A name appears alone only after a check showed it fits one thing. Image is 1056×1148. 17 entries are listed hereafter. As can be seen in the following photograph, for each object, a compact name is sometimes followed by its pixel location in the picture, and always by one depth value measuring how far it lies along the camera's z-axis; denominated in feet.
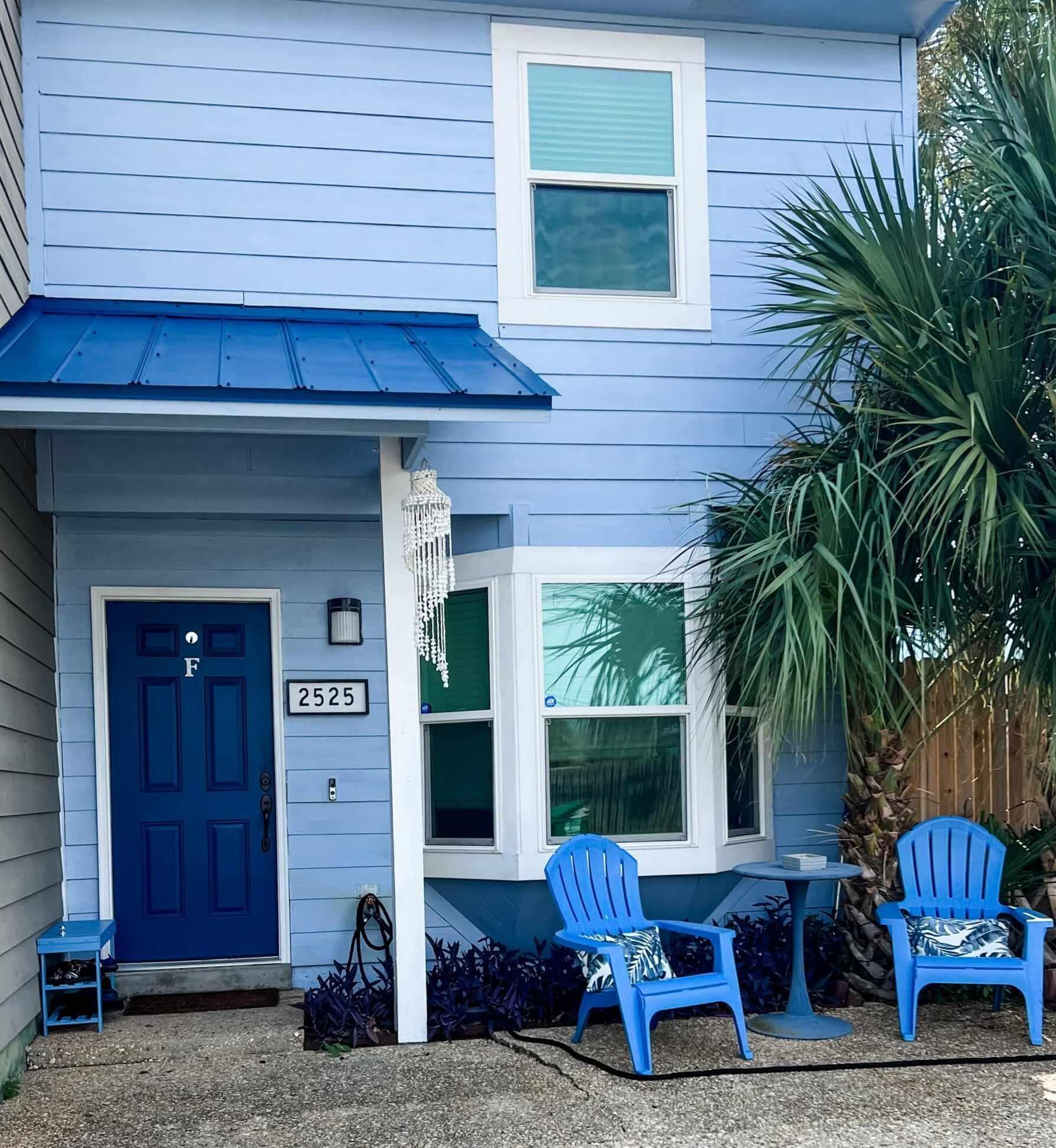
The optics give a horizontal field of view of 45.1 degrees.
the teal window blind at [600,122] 20.33
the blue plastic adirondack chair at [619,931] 15.39
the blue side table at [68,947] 17.51
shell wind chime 17.11
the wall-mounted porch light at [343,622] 20.85
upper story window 20.16
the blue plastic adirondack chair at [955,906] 16.47
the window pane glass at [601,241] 20.30
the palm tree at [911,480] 16.79
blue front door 20.30
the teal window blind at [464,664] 20.01
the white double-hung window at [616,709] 19.72
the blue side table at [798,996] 17.04
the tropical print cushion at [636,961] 16.29
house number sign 20.75
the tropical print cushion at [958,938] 17.03
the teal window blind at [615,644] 19.77
